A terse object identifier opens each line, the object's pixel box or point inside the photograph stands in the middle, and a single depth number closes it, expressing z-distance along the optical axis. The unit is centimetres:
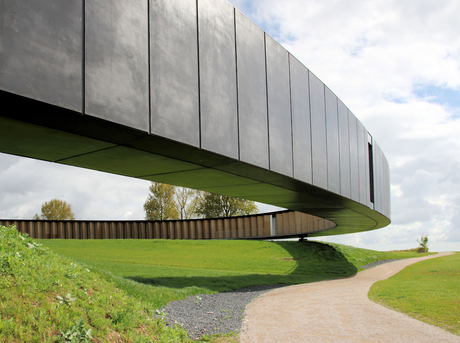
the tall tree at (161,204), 6128
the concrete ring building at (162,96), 730
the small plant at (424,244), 6166
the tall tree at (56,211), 6481
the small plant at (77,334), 649
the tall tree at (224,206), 5956
